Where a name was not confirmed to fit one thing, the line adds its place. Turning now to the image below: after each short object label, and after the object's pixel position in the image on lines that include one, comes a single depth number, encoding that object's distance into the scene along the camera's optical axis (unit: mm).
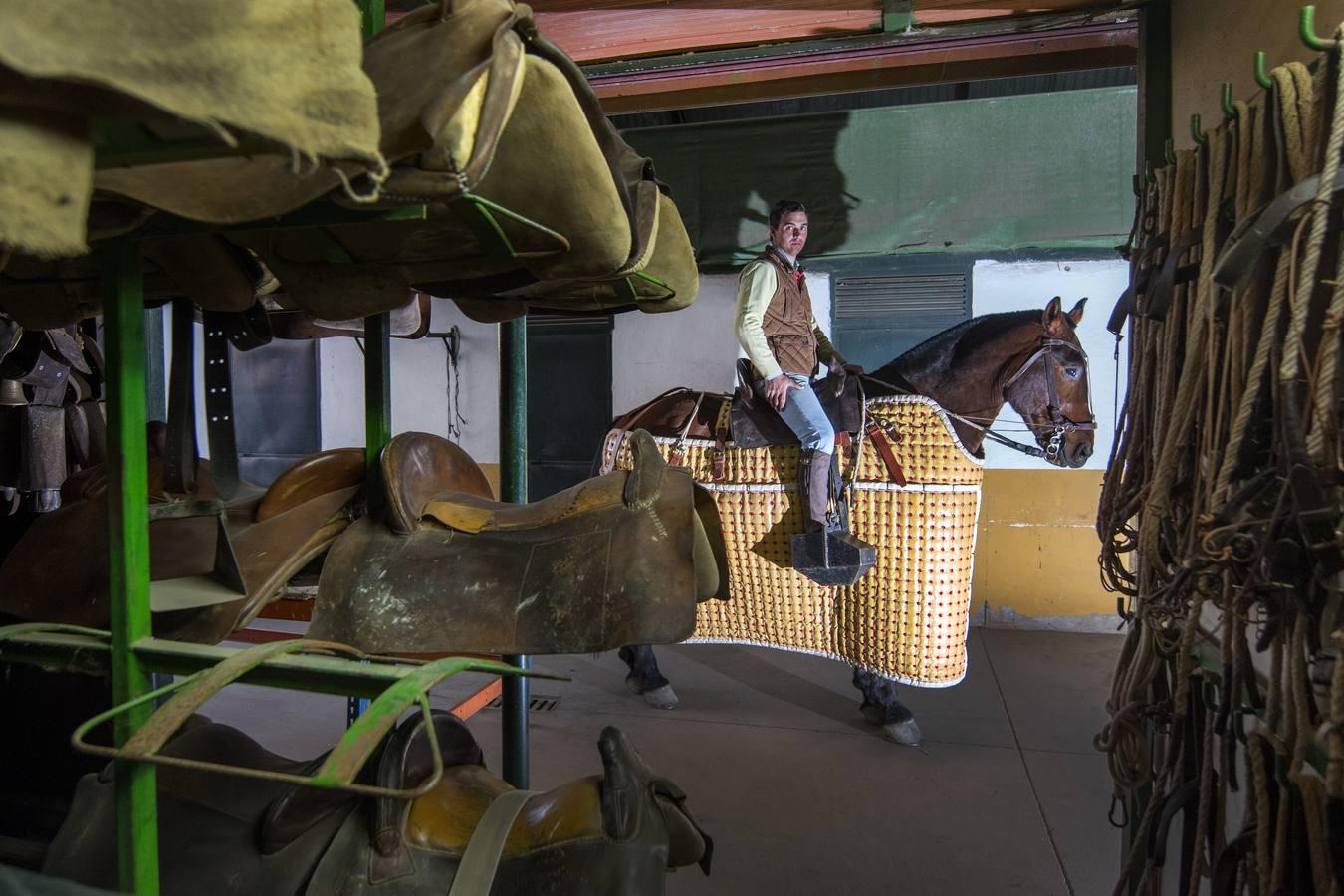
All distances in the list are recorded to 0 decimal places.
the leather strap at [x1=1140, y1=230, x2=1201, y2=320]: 1321
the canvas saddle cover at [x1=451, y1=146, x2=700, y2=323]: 1142
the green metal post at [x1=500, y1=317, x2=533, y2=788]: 1790
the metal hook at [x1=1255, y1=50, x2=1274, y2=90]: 1107
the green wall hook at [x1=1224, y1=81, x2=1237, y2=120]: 1271
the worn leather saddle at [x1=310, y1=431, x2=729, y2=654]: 1230
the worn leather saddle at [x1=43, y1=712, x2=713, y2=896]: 1081
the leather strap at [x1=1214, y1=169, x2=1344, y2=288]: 957
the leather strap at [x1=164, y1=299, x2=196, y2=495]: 1339
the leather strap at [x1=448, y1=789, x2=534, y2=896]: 1064
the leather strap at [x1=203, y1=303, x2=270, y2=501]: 1406
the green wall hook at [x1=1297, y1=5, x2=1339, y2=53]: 959
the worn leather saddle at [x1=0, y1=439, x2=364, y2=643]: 1197
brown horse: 3115
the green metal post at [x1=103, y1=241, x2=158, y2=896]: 1001
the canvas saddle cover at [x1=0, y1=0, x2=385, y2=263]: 501
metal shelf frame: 970
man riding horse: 2957
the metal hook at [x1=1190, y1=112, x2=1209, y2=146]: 1360
